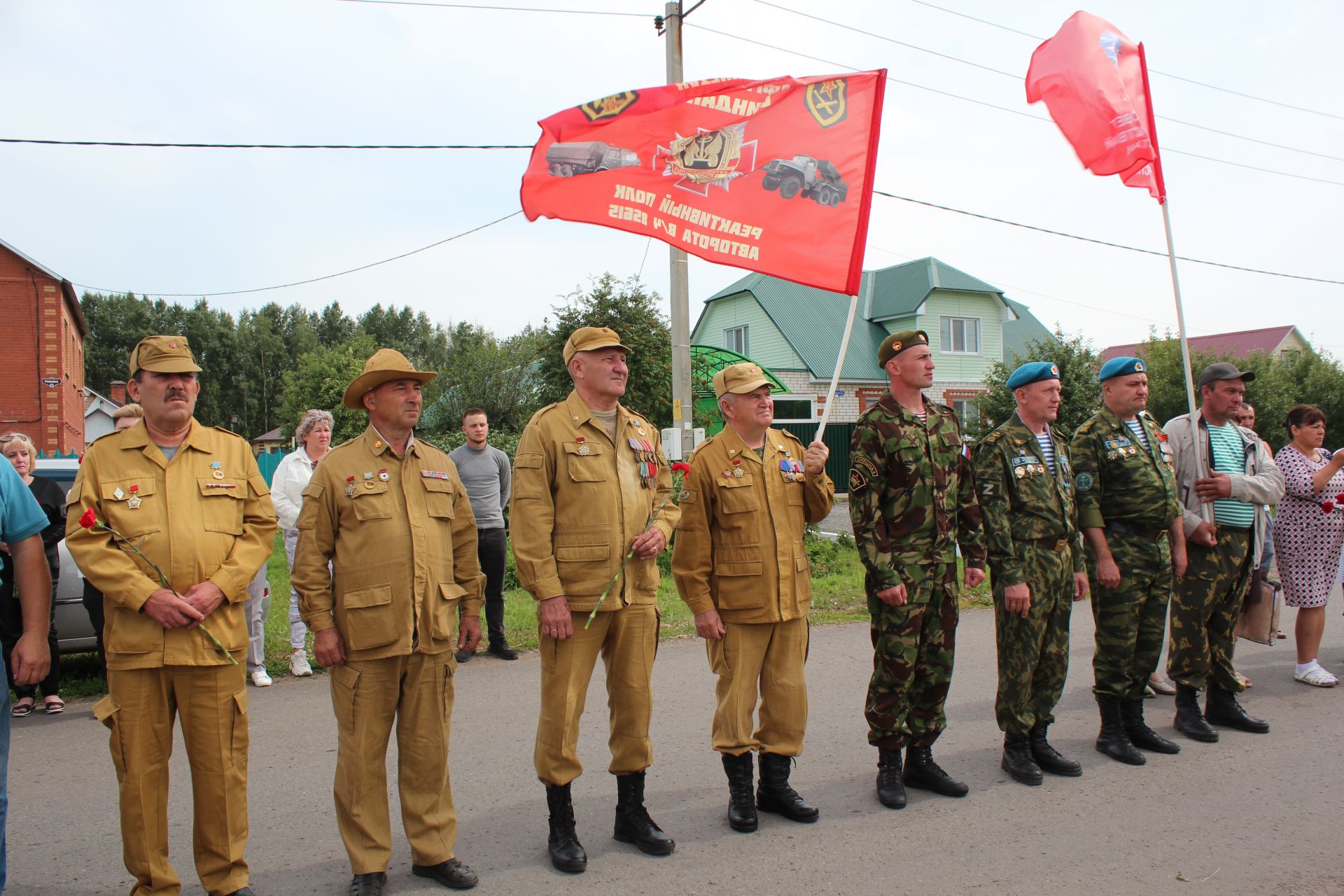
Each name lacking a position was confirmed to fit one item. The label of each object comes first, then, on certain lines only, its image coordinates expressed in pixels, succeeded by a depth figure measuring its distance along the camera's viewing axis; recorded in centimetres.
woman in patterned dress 647
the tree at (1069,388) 1812
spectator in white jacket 689
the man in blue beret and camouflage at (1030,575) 473
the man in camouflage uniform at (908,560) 440
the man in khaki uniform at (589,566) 382
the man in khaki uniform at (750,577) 420
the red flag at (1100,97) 578
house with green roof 3134
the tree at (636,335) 1809
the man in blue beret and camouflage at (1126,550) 508
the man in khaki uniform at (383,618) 358
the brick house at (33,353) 3162
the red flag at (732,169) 452
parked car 636
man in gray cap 541
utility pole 1130
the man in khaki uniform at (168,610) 333
